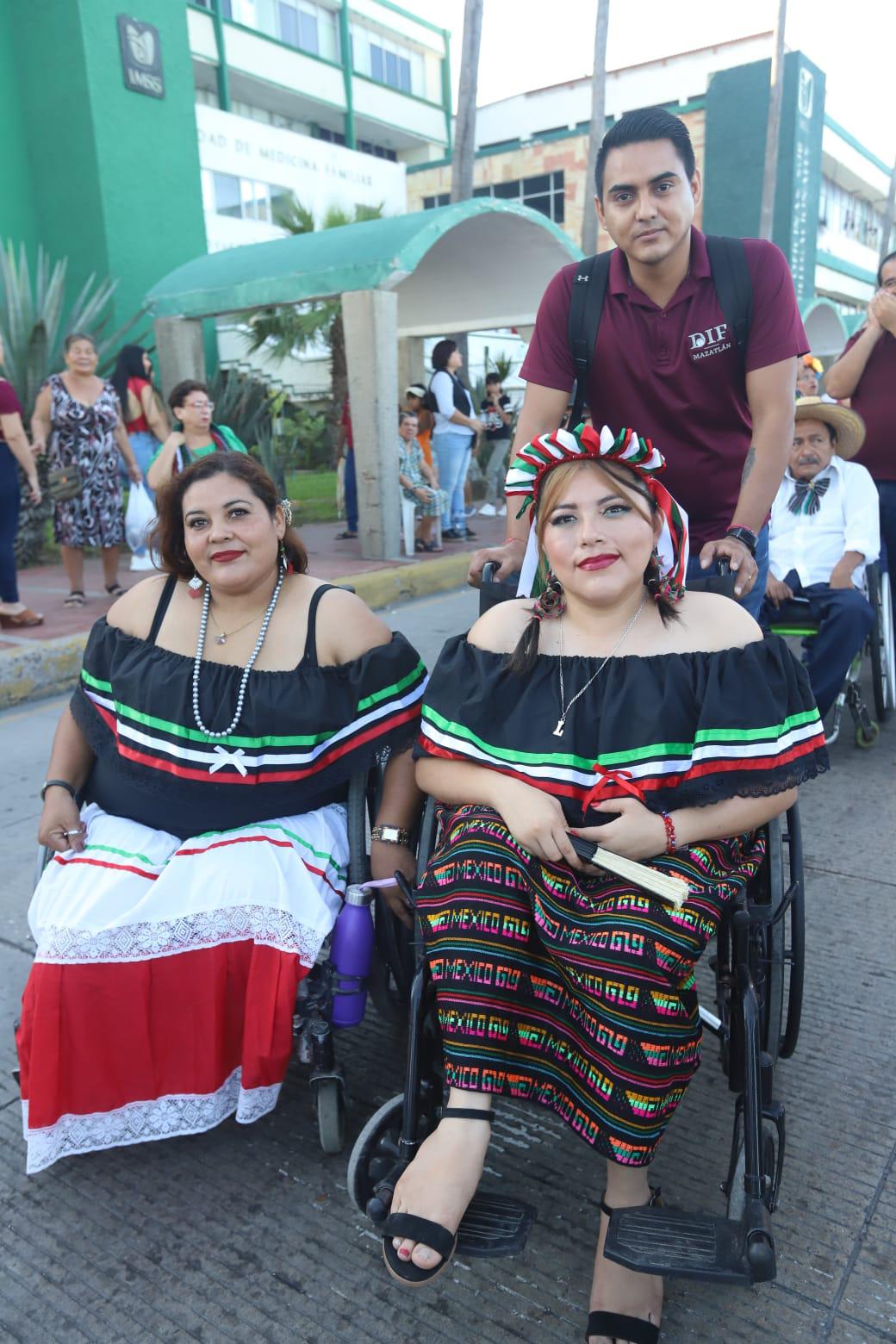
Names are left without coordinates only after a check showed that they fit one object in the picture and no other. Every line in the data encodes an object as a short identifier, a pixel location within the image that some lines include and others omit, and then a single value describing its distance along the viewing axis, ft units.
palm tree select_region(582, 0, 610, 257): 51.01
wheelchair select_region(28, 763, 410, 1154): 6.64
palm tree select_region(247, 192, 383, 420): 49.19
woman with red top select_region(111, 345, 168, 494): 23.98
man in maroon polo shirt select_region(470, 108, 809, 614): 7.84
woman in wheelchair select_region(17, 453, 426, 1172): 6.44
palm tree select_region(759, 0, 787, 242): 63.52
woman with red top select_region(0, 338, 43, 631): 18.57
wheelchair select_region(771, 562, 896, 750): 13.92
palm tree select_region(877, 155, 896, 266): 92.02
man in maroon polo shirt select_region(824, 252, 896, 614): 13.73
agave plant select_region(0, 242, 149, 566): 27.12
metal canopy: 25.59
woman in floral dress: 21.47
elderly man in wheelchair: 13.32
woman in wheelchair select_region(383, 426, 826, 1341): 5.35
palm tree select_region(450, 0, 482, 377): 39.27
